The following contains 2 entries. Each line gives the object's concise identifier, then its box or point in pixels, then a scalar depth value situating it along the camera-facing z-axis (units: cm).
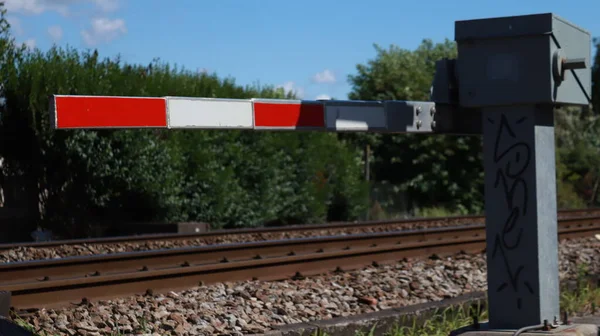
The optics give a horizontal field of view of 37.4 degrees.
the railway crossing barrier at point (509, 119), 504
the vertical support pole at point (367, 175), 2789
